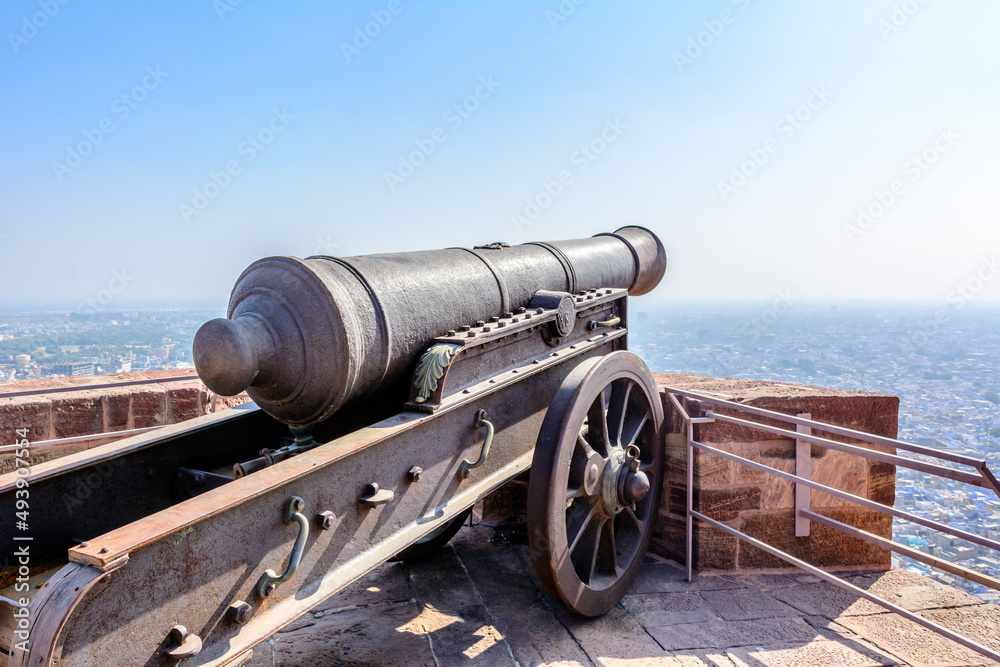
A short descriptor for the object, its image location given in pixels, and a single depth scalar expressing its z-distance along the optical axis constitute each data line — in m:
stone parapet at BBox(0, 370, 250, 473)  3.78
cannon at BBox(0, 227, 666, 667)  1.60
